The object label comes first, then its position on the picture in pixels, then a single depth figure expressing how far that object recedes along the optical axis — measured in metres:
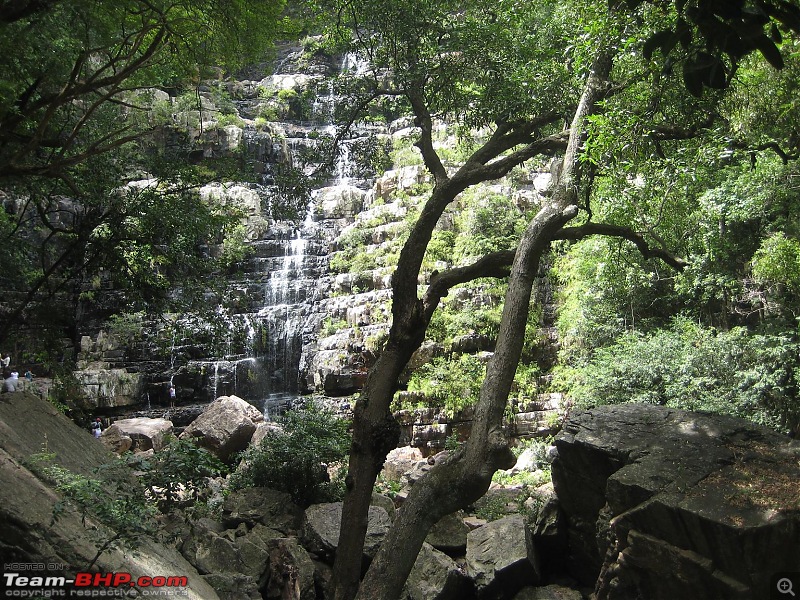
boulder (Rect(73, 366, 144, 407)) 15.56
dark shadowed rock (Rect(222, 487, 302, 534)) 6.78
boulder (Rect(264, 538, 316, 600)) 5.63
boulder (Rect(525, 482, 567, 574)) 6.62
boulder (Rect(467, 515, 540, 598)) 5.94
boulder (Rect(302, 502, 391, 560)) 6.20
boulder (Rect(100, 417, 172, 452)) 12.56
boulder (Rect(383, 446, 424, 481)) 10.85
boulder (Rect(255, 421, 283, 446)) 11.63
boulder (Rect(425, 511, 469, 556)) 6.71
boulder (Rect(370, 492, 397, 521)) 7.20
